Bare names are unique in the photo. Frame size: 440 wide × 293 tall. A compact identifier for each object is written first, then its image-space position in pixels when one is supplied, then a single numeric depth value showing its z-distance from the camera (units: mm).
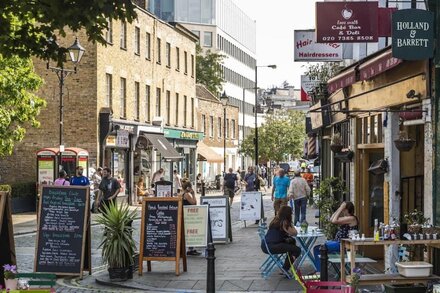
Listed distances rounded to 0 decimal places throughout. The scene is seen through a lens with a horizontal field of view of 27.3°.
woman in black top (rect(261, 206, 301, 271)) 15094
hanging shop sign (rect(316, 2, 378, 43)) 14688
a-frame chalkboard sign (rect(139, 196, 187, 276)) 15992
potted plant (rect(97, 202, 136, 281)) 15320
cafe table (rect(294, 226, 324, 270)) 15477
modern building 90188
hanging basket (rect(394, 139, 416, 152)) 13609
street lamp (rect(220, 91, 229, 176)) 58894
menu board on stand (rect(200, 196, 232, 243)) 21219
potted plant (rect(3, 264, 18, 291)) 9289
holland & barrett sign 12086
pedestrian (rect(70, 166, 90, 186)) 26134
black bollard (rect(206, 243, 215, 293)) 12398
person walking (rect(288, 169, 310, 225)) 25938
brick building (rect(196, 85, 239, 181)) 64500
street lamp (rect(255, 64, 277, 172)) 62741
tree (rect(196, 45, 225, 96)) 86750
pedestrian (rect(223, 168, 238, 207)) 33531
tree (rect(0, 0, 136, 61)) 11352
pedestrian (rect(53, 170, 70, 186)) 26266
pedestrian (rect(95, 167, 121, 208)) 24953
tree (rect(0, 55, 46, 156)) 31234
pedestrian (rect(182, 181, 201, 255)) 19953
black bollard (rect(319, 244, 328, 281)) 11969
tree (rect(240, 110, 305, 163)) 80850
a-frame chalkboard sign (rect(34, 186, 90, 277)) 15641
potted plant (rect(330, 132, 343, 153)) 20578
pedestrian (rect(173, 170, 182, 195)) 38375
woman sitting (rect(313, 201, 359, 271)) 15148
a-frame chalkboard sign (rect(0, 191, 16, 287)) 12844
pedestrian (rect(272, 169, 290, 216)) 27328
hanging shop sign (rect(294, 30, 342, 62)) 21203
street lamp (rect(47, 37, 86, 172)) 27105
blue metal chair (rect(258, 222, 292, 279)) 15164
